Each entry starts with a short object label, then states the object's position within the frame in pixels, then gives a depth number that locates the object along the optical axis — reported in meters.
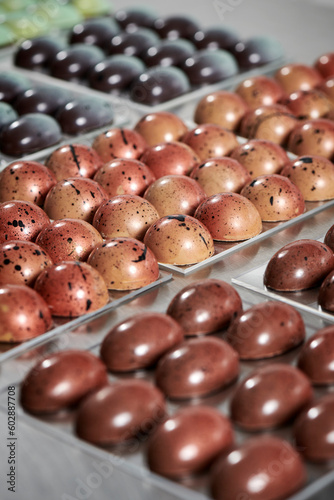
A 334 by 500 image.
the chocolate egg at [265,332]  1.65
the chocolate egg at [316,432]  1.38
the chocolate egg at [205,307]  1.75
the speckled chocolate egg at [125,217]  2.15
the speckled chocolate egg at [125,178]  2.37
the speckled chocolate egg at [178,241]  2.07
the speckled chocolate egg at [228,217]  2.17
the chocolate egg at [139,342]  1.62
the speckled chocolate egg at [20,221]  2.12
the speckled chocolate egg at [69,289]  1.85
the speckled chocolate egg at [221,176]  2.37
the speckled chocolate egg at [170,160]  2.49
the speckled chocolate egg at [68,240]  2.04
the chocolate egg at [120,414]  1.43
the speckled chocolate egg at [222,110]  2.94
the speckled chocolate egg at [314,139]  2.63
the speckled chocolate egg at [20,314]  1.75
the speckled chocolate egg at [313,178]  2.41
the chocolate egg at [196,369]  1.53
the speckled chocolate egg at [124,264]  1.96
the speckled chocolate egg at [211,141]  2.64
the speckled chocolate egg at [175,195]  2.26
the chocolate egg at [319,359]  1.56
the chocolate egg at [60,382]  1.53
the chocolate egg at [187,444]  1.36
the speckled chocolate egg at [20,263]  1.92
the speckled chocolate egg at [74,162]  2.49
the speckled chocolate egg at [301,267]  1.92
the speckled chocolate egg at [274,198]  2.29
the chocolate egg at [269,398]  1.45
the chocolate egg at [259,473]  1.30
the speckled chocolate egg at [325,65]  3.37
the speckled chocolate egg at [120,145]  2.61
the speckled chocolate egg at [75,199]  2.25
